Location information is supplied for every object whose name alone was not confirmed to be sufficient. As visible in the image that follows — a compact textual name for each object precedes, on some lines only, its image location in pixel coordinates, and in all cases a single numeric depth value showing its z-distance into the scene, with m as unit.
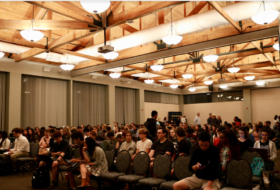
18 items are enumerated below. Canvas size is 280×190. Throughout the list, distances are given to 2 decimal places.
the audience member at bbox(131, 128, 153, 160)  5.56
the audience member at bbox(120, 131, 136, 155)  5.81
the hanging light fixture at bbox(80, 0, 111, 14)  3.80
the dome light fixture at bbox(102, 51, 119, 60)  7.23
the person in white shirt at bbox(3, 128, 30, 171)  7.08
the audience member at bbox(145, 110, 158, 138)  7.04
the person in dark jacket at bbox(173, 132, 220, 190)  3.52
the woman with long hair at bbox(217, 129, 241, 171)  4.06
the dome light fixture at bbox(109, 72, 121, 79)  11.51
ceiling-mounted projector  5.58
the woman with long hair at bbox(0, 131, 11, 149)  7.79
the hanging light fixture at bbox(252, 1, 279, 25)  4.61
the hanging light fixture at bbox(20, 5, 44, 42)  5.41
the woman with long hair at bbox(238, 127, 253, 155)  5.16
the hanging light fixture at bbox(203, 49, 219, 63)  8.30
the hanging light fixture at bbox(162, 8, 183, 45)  5.89
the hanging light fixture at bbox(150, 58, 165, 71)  9.50
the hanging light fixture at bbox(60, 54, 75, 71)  9.13
